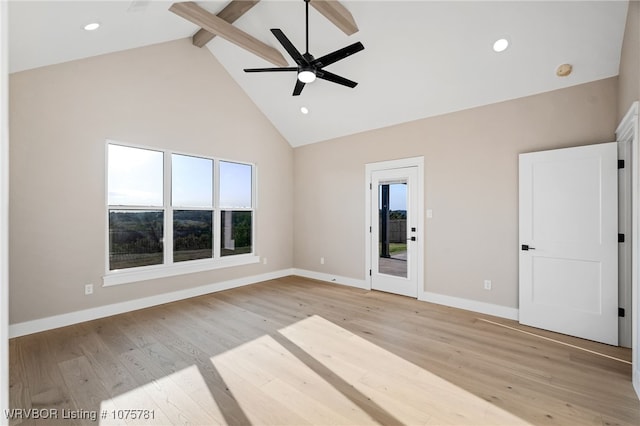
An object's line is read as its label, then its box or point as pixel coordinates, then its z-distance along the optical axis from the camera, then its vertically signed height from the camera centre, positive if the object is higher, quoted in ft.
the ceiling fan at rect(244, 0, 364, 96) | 10.19 +5.38
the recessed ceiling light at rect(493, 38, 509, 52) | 10.77 +6.15
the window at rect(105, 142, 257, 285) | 13.53 -0.02
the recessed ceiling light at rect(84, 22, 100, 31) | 10.06 +6.32
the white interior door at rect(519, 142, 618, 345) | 10.41 -1.00
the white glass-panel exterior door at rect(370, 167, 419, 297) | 15.74 -0.96
